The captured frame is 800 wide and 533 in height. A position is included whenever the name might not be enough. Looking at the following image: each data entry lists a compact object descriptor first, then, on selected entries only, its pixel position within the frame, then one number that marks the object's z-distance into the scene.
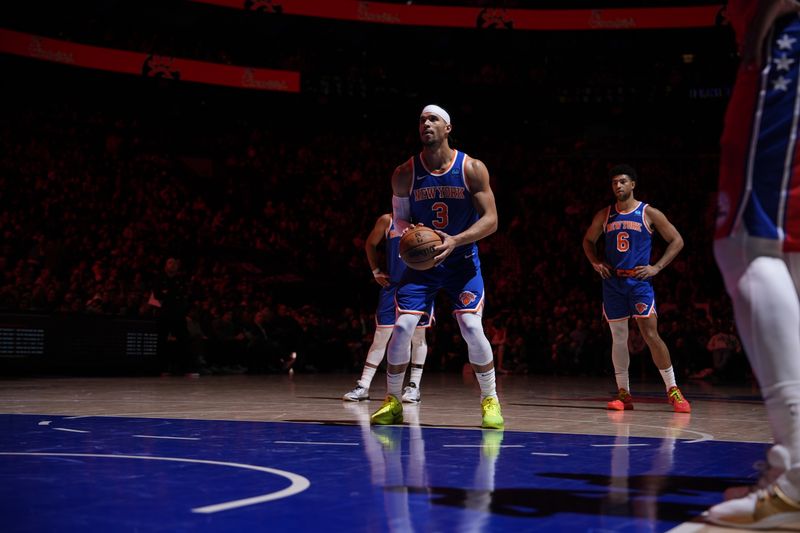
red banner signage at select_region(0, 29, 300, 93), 24.00
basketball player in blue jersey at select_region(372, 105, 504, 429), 6.77
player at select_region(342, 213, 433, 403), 9.94
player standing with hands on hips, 9.11
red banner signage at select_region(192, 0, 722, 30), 28.80
